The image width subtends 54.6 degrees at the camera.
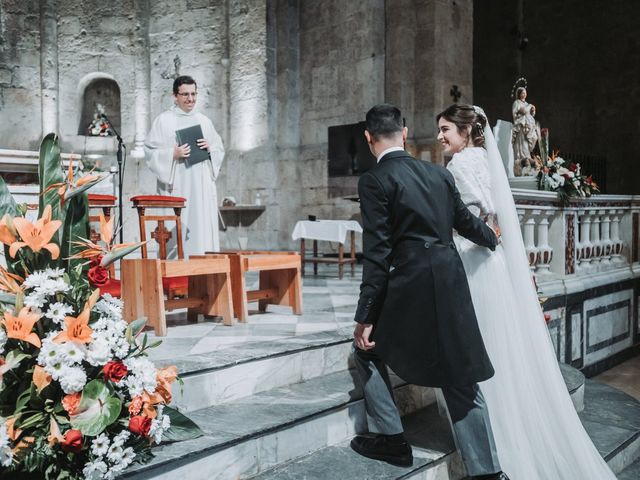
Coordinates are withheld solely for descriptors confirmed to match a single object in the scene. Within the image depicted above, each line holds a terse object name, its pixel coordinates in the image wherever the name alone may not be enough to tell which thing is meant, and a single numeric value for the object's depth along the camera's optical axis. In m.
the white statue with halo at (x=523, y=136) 7.12
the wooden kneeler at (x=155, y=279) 3.73
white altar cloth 7.90
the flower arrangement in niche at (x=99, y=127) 11.99
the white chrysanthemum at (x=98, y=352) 2.03
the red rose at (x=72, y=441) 1.97
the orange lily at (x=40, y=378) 1.99
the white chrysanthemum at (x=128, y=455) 2.10
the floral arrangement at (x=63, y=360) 2.00
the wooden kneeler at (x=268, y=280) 4.28
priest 5.31
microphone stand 6.34
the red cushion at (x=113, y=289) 4.29
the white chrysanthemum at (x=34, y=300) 2.00
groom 2.63
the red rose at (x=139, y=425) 2.11
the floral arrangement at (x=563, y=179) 6.07
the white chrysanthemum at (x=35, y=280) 2.02
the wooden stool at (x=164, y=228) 4.50
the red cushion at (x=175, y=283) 4.44
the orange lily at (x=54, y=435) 1.99
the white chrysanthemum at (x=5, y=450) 1.94
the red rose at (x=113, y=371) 2.06
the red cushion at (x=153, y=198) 4.63
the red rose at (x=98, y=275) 2.08
